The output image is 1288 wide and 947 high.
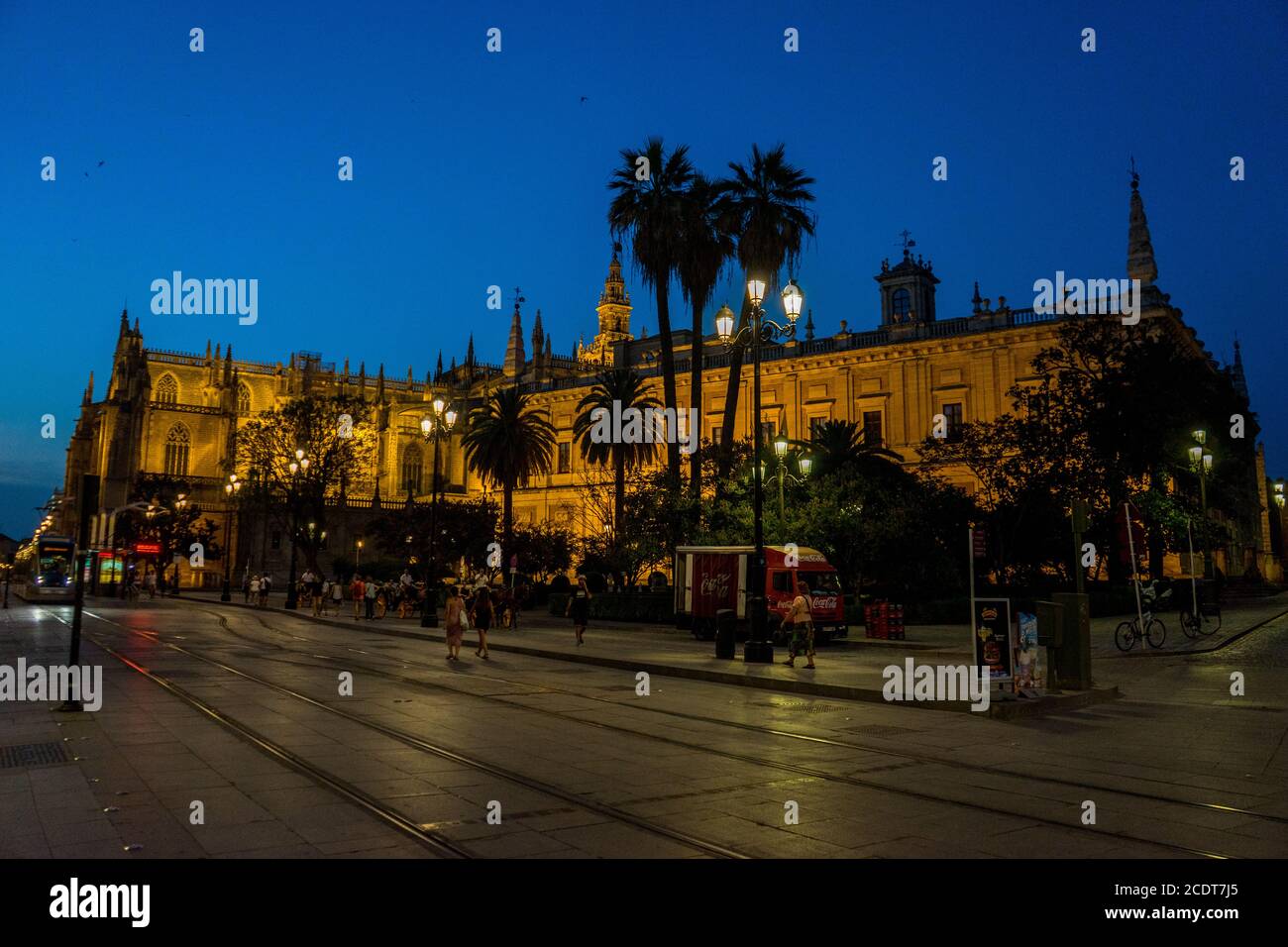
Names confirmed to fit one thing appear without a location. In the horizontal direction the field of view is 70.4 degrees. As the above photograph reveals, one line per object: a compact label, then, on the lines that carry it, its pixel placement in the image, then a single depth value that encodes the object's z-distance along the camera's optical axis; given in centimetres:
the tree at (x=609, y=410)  4741
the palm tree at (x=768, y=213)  3127
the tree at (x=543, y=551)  4519
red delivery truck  2281
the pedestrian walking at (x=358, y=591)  3266
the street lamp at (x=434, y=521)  2622
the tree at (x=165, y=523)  6047
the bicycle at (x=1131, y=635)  1995
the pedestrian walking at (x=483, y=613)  1831
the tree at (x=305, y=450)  4712
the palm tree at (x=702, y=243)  3183
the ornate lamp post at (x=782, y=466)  2597
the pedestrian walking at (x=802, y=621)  1610
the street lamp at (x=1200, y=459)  2749
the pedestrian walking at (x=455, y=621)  1788
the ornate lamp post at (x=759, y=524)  1708
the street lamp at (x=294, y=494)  3847
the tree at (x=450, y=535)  4875
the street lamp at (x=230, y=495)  4441
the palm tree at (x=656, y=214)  3184
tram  4475
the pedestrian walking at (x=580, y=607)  2095
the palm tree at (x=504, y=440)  5091
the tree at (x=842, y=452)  3919
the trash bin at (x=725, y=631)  1794
